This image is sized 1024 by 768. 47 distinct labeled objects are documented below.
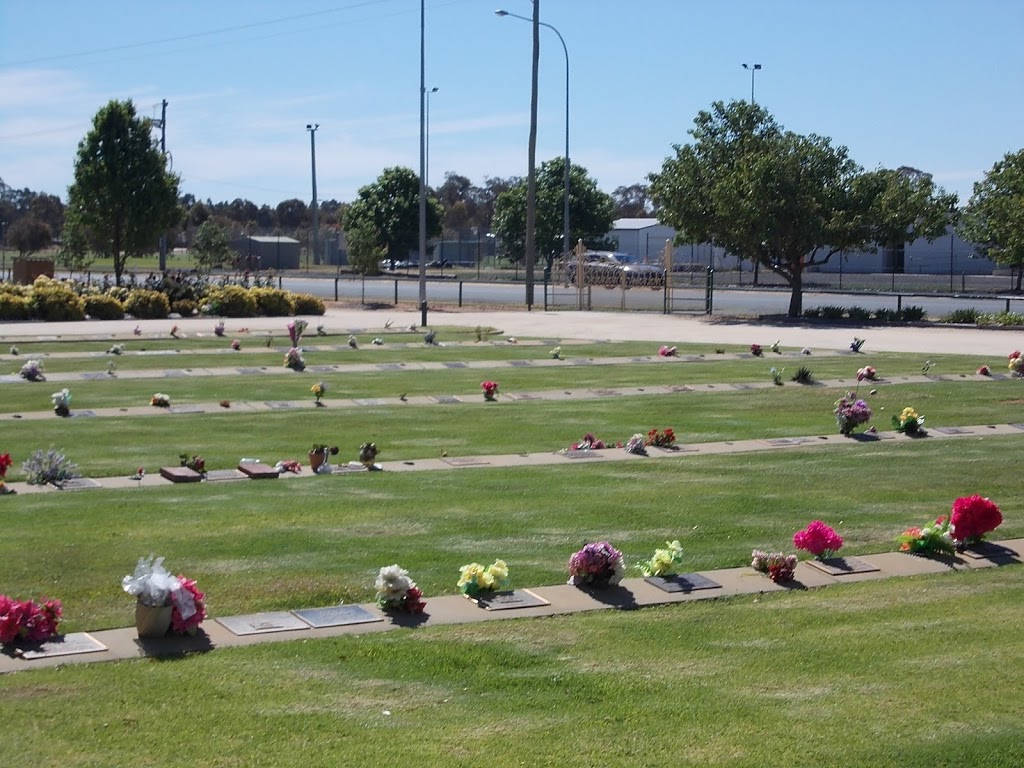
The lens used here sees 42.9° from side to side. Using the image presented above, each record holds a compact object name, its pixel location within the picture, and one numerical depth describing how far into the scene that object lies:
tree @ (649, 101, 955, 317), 40.03
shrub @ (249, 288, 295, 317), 42.94
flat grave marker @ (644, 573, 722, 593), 8.20
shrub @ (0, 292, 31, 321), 39.03
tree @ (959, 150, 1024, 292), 38.25
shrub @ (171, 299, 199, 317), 42.44
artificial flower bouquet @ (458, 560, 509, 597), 7.82
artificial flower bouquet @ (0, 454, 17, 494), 11.14
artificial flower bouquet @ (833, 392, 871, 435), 14.92
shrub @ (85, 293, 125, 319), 40.59
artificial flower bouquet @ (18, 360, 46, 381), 20.80
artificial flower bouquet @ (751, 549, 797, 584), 8.38
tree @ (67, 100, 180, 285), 48.88
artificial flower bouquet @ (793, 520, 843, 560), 8.73
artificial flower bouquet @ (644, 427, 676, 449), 14.02
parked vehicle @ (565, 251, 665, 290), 48.86
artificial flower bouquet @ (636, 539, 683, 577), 8.34
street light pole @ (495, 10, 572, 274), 61.05
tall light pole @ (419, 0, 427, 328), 42.50
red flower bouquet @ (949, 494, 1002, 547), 9.20
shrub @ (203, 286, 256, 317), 42.38
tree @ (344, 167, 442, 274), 83.75
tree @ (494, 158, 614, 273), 81.50
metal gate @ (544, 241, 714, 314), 47.44
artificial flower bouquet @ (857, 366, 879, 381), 20.53
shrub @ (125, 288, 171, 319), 41.19
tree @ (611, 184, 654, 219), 151.25
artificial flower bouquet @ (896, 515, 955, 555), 9.19
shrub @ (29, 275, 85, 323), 39.47
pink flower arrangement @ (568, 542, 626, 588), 8.01
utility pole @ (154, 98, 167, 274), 61.72
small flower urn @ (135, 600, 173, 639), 6.89
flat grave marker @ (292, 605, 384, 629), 7.33
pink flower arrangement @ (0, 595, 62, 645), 6.70
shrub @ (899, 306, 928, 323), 39.24
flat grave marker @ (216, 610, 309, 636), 7.17
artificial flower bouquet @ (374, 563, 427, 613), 7.45
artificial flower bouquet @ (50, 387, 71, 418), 16.50
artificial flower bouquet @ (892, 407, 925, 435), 15.14
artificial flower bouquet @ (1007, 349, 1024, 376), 22.06
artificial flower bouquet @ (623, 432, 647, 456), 13.67
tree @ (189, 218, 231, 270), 70.06
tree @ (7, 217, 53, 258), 93.44
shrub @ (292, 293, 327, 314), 43.75
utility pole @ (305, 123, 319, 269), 90.36
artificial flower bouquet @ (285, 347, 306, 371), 23.06
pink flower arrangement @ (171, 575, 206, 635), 6.91
